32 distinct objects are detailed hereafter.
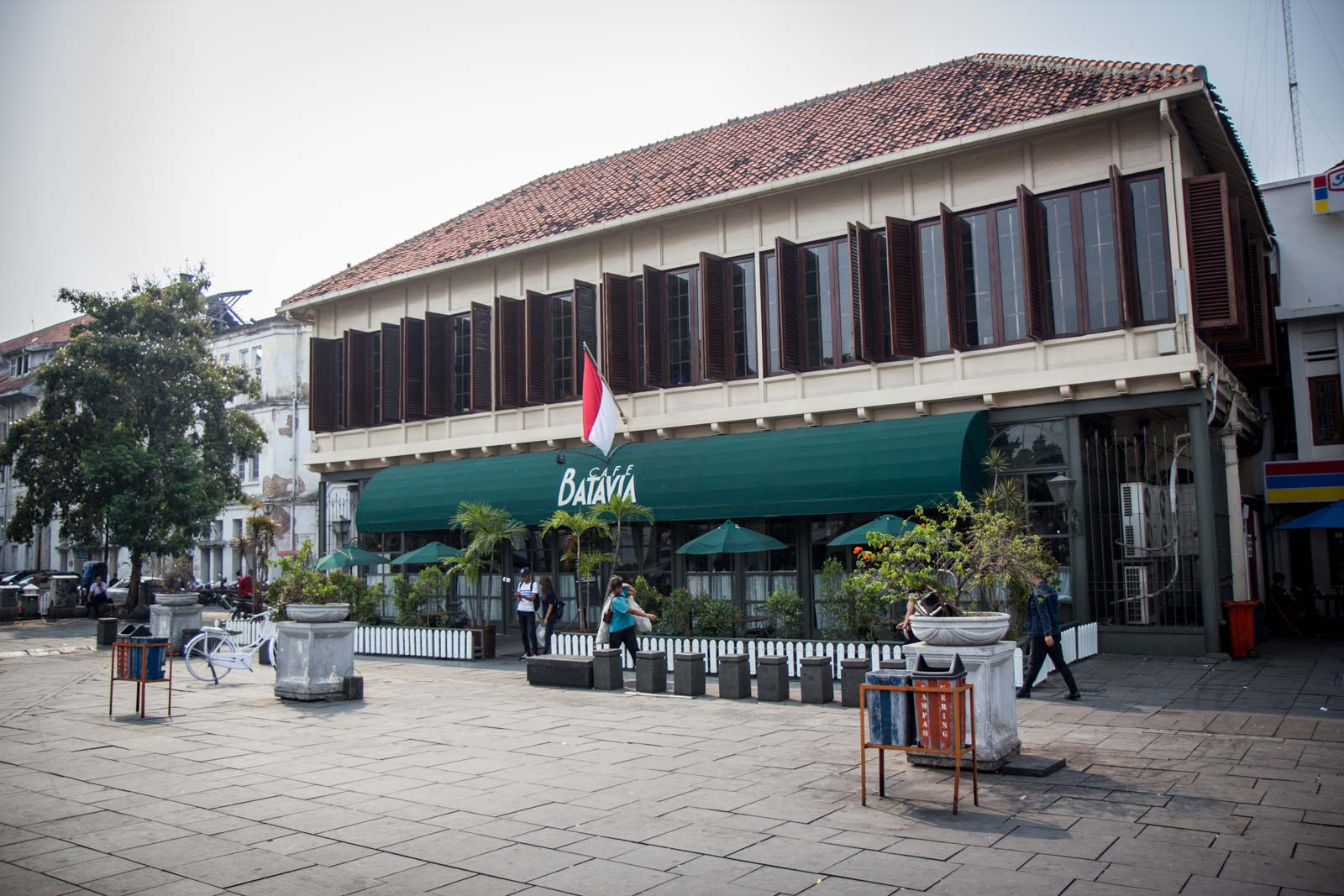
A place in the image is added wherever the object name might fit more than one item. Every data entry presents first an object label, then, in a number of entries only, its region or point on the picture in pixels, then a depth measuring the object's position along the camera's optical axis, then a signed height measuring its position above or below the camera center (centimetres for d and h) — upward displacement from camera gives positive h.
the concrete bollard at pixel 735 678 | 1423 -196
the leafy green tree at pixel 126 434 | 3503 +453
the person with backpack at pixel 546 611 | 2059 -146
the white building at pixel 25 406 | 5544 +877
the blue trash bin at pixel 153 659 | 1373 -141
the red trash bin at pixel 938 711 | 777 -139
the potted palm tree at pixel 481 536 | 2121 +25
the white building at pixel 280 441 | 4738 +538
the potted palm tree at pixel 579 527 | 1939 +35
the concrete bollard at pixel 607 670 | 1546 -195
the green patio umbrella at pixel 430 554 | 2367 -11
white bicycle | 1633 -168
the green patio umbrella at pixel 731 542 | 1867 -3
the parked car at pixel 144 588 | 3353 -103
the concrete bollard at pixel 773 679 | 1389 -194
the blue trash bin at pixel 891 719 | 797 -146
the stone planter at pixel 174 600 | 2111 -89
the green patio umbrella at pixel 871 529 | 1703 +10
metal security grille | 1766 +3
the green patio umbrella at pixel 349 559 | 2448 -19
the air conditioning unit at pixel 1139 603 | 1762 -132
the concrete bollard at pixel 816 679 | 1352 -192
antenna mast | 2952 +1437
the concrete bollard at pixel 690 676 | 1452 -195
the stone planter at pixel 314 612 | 1412 -83
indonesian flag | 2123 +300
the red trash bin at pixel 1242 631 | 1723 -182
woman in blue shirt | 1642 -118
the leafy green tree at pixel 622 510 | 1966 +67
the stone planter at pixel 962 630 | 898 -87
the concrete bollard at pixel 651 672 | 1502 -193
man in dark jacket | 1280 -118
